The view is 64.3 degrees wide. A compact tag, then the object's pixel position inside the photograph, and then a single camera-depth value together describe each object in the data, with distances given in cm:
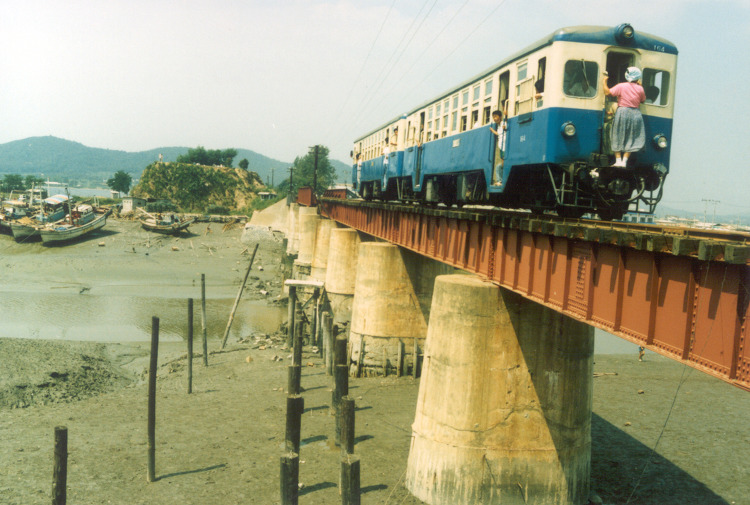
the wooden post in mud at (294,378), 1636
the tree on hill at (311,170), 14062
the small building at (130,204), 8100
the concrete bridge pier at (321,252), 3566
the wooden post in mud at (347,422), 1255
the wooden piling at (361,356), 2283
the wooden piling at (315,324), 2920
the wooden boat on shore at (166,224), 6775
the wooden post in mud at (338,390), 1563
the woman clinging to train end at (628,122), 1073
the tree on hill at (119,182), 13738
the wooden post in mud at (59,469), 1045
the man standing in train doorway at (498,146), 1380
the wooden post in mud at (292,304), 2595
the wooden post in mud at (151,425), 1421
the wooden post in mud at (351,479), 1127
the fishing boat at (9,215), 6022
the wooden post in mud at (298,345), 1970
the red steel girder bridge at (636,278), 611
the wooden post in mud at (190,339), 2123
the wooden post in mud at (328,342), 2241
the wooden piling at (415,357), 2262
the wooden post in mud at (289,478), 1159
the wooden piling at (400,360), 2264
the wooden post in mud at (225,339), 2804
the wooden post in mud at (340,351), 1658
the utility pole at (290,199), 7588
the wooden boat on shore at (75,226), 5794
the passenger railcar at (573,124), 1130
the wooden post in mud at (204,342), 2496
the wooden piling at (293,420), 1352
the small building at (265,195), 10456
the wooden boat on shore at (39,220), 5822
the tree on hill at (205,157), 12781
